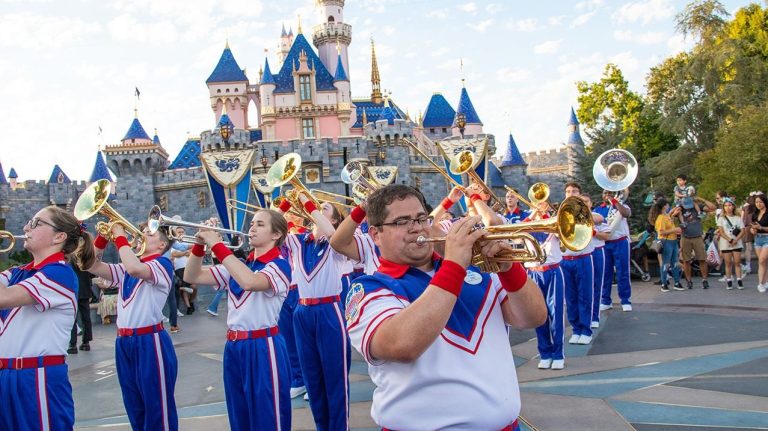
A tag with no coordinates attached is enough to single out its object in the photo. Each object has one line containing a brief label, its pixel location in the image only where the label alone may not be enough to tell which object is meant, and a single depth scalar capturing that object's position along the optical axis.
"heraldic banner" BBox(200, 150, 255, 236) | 33.78
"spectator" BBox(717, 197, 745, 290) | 12.23
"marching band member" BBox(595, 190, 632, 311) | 10.58
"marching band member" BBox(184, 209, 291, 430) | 4.62
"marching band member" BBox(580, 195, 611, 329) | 9.52
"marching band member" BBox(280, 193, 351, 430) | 5.43
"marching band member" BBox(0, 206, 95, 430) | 4.07
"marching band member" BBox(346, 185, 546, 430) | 2.40
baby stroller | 15.09
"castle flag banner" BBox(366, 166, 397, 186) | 38.24
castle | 42.22
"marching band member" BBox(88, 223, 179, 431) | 5.08
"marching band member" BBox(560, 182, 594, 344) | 8.63
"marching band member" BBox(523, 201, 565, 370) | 7.25
